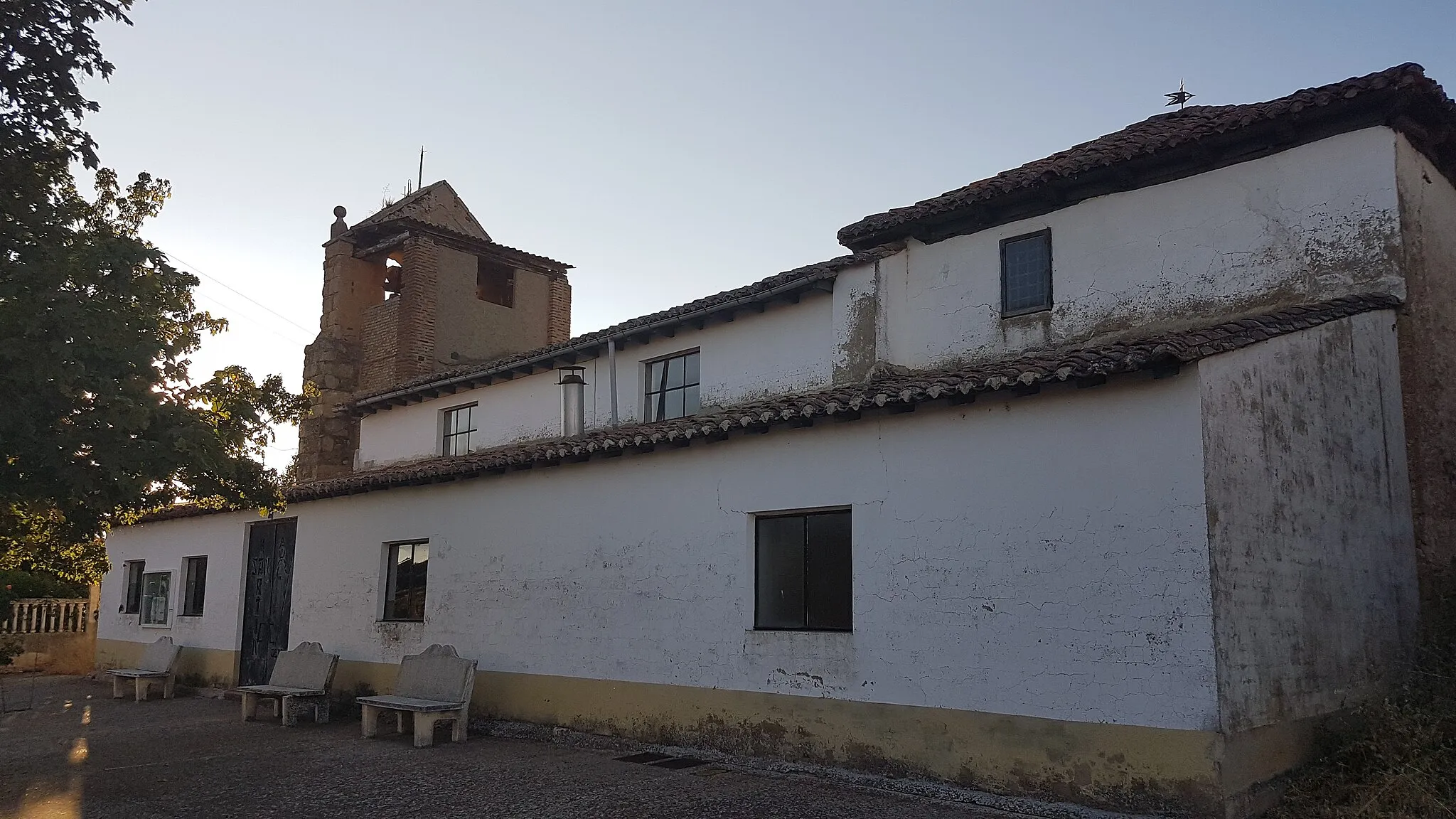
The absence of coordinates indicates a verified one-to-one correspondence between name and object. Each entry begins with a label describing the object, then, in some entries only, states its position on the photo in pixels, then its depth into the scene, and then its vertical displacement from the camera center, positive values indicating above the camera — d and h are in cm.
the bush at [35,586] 2262 -30
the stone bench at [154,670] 1678 -160
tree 826 +201
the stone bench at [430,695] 1147 -138
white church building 768 +85
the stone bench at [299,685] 1361 -151
